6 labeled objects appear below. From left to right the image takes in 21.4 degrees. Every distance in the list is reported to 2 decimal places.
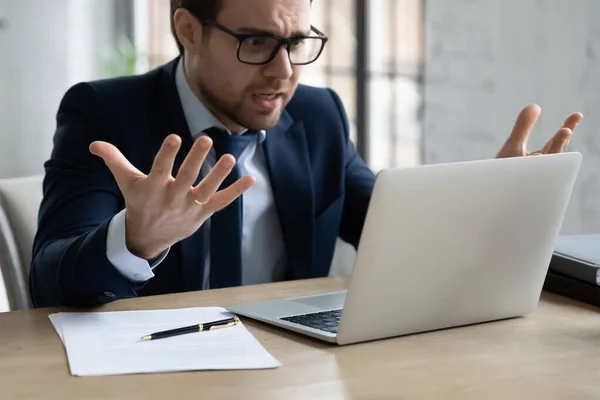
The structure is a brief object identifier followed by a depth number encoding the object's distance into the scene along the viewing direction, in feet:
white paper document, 6.15
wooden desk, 5.91
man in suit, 7.85
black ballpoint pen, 6.49
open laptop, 6.27
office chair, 8.84
